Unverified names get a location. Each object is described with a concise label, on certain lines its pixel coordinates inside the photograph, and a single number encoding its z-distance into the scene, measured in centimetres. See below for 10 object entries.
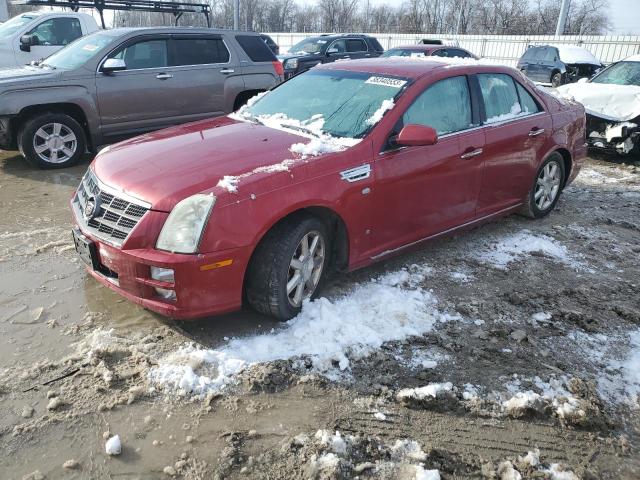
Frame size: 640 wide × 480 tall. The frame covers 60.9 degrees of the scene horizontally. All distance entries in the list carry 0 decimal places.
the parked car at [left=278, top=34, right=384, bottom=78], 1562
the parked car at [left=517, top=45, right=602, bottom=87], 1952
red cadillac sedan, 313
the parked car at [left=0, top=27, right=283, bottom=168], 671
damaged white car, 854
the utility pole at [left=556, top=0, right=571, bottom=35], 2623
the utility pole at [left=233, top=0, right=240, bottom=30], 3378
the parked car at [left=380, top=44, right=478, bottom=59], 1411
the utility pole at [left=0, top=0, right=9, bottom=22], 3027
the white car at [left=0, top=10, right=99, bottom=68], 1050
